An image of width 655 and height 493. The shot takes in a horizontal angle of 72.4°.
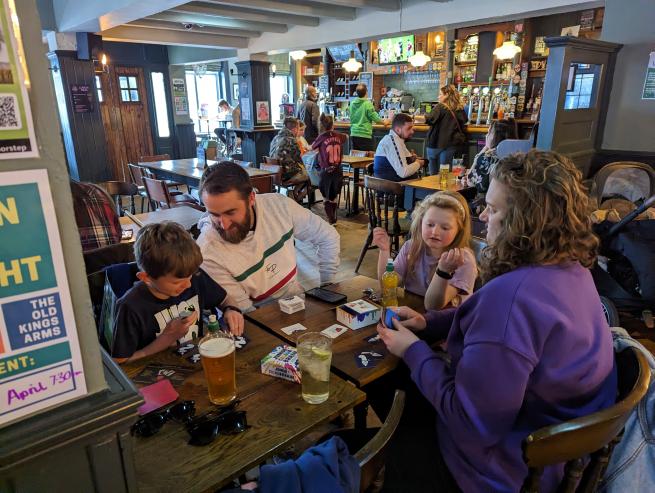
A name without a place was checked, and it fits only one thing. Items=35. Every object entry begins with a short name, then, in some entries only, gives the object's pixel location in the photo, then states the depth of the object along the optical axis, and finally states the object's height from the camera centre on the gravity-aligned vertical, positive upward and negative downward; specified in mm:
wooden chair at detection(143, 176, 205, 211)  4598 -799
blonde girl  1807 -587
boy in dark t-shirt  1452 -602
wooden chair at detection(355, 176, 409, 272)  3936 -781
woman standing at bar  6582 -161
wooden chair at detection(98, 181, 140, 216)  4566 -707
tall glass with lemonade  1218 -676
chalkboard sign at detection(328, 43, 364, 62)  10008 +1399
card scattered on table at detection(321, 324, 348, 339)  1577 -743
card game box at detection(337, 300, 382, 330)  1633 -707
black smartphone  1851 -733
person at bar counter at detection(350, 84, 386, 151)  7781 -99
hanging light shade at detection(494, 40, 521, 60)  6741 +938
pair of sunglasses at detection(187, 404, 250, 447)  1075 -739
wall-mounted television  8938 +1297
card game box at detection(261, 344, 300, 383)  1313 -717
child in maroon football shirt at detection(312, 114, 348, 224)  5824 -642
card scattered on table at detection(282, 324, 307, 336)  1604 -746
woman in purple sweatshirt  1035 -509
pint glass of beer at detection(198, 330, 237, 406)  1191 -654
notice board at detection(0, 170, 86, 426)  617 -260
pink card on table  1187 -736
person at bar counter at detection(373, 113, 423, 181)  5027 -422
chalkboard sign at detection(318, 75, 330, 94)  10784 +732
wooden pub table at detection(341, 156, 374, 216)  6148 -681
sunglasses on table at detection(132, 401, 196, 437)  1104 -738
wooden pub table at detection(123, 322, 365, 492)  976 -751
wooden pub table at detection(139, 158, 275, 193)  4953 -655
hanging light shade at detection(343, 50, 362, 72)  9156 +997
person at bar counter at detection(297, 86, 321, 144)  8555 +46
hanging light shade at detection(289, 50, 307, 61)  10593 +1398
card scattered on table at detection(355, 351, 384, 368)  1401 -750
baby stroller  2539 -863
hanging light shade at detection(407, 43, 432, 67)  7817 +949
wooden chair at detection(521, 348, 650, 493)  908 -660
